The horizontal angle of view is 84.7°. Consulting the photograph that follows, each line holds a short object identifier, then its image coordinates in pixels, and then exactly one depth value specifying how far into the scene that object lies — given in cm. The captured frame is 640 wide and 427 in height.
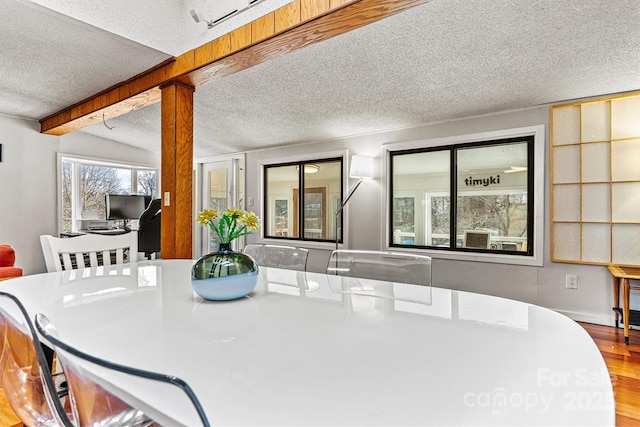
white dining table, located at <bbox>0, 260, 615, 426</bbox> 52
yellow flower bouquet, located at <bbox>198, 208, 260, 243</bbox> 124
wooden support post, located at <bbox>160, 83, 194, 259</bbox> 285
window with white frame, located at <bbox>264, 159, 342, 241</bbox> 492
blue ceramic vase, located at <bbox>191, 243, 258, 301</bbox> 114
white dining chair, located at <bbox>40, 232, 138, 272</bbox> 183
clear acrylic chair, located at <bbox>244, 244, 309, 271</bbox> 197
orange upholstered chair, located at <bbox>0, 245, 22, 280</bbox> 322
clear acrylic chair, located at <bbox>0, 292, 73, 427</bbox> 89
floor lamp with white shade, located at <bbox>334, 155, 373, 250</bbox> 418
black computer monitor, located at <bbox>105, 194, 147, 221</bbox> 548
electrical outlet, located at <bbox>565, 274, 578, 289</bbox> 316
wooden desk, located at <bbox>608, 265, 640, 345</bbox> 264
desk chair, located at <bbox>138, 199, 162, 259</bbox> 463
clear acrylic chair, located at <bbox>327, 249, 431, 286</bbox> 159
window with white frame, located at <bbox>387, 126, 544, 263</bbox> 344
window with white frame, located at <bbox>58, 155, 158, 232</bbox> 548
